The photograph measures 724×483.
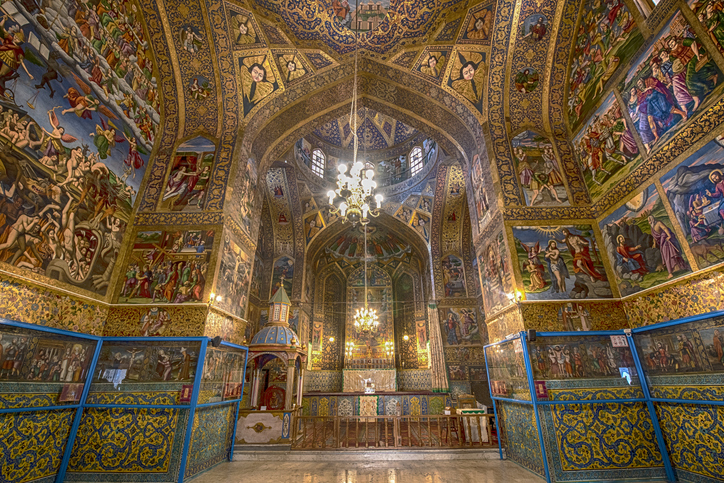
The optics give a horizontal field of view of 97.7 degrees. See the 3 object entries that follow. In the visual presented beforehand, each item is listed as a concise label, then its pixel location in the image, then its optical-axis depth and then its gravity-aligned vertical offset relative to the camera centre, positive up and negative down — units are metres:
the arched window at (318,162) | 15.85 +9.87
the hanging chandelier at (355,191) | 7.19 +3.86
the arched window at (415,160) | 15.78 +9.98
